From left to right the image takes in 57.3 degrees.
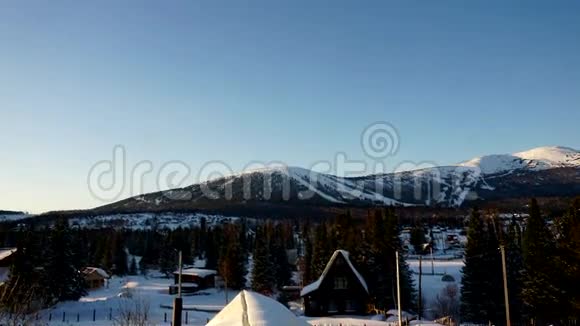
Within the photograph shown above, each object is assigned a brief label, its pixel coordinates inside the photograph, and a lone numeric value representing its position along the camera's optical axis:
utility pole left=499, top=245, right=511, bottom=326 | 25.07
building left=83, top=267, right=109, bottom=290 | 80.00
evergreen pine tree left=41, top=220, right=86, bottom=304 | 48.75
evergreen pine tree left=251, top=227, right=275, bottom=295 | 66.69
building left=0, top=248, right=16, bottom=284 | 49.81
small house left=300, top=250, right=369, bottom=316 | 50.34
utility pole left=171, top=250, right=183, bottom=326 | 10.20
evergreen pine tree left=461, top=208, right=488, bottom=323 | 44.47
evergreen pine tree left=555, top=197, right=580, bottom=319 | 31.69
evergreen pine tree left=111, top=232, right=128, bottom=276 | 105.31
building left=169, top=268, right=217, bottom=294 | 78.00
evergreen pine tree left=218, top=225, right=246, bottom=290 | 73.06
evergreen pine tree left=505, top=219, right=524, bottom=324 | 44.16
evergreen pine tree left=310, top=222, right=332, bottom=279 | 60.88
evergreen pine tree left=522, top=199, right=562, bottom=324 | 34.97
